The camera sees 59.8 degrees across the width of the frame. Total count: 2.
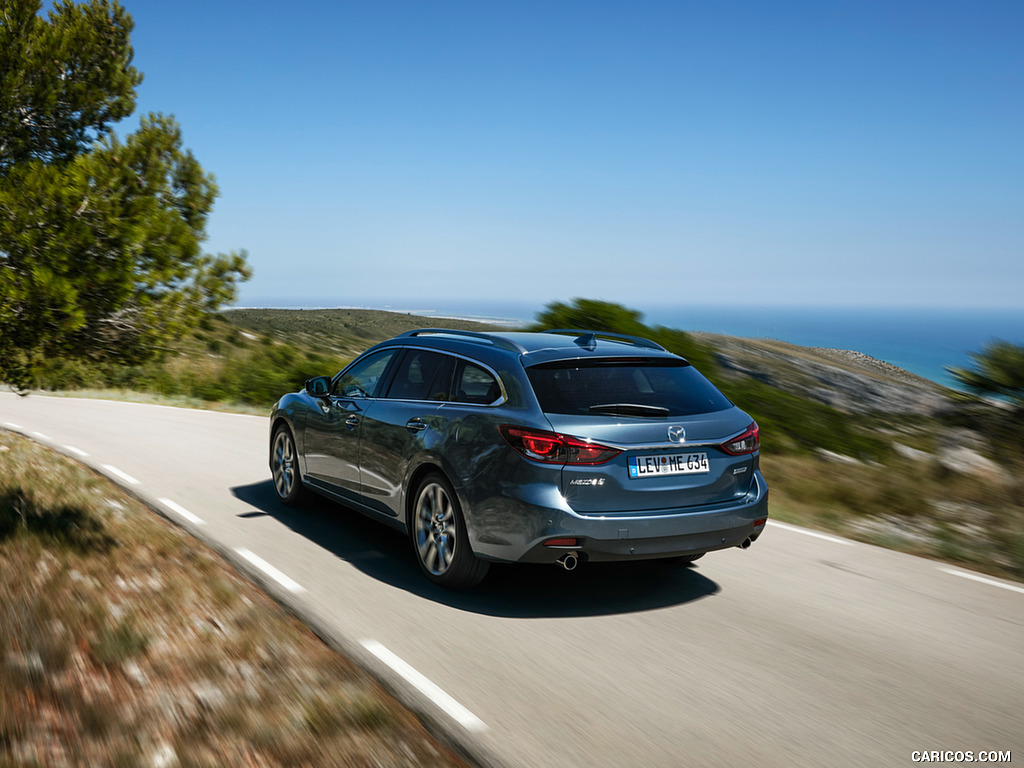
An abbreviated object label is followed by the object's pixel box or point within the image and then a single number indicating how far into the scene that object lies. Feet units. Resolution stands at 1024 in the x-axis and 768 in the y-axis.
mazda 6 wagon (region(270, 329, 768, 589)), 16.79
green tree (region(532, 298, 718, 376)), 50.75
